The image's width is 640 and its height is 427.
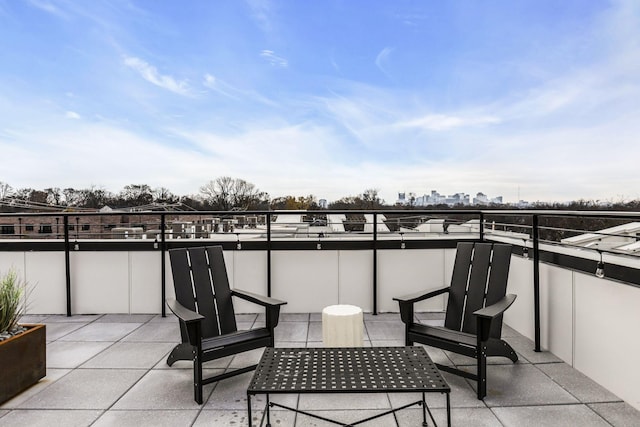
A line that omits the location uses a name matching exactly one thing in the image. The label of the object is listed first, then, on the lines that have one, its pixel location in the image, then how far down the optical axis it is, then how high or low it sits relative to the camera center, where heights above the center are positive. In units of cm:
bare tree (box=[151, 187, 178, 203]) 2429 +109
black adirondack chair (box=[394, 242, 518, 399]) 235 -74
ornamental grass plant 248 -65
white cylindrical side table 278 -91
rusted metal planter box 230 -100
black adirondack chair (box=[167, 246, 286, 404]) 234 -75
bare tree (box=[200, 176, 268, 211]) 2566 +138
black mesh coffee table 169 -83
